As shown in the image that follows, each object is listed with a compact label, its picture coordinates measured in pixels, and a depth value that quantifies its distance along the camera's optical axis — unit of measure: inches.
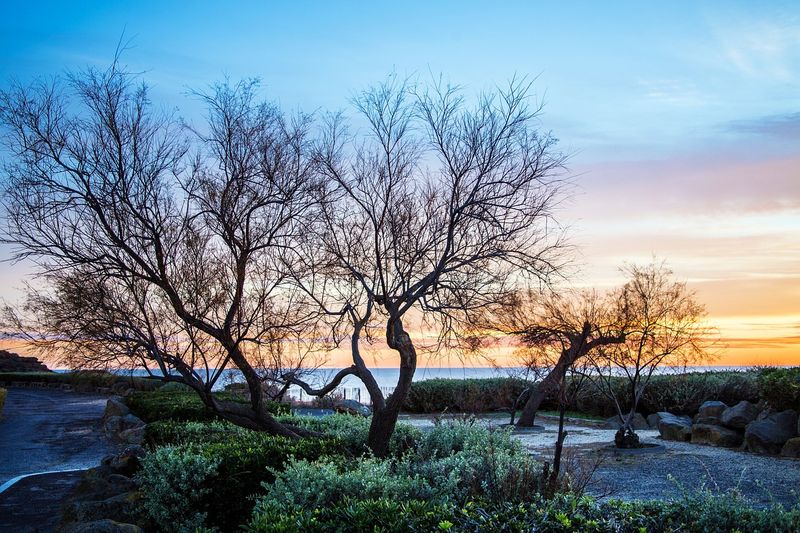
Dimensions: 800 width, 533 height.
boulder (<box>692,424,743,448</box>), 543.2
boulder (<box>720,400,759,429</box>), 545.6
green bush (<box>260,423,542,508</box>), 219.3
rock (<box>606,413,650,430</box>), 732.7
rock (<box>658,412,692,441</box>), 583.8
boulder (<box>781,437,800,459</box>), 472.9
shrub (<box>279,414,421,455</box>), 358.0
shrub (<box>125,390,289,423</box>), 489.7
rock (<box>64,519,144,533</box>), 219.3
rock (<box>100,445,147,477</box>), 384.5
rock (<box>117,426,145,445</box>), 551.4
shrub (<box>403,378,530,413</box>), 944.9
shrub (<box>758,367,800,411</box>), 499.5
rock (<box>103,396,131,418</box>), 645.3
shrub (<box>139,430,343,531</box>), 272.2
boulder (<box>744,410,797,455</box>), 495.5
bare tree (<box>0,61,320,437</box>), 331.0
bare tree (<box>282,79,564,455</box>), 333.1
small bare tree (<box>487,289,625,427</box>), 569.1
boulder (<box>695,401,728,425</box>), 581.6
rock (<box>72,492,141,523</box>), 288.0
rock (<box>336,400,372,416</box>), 702.0
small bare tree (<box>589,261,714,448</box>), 590.9
